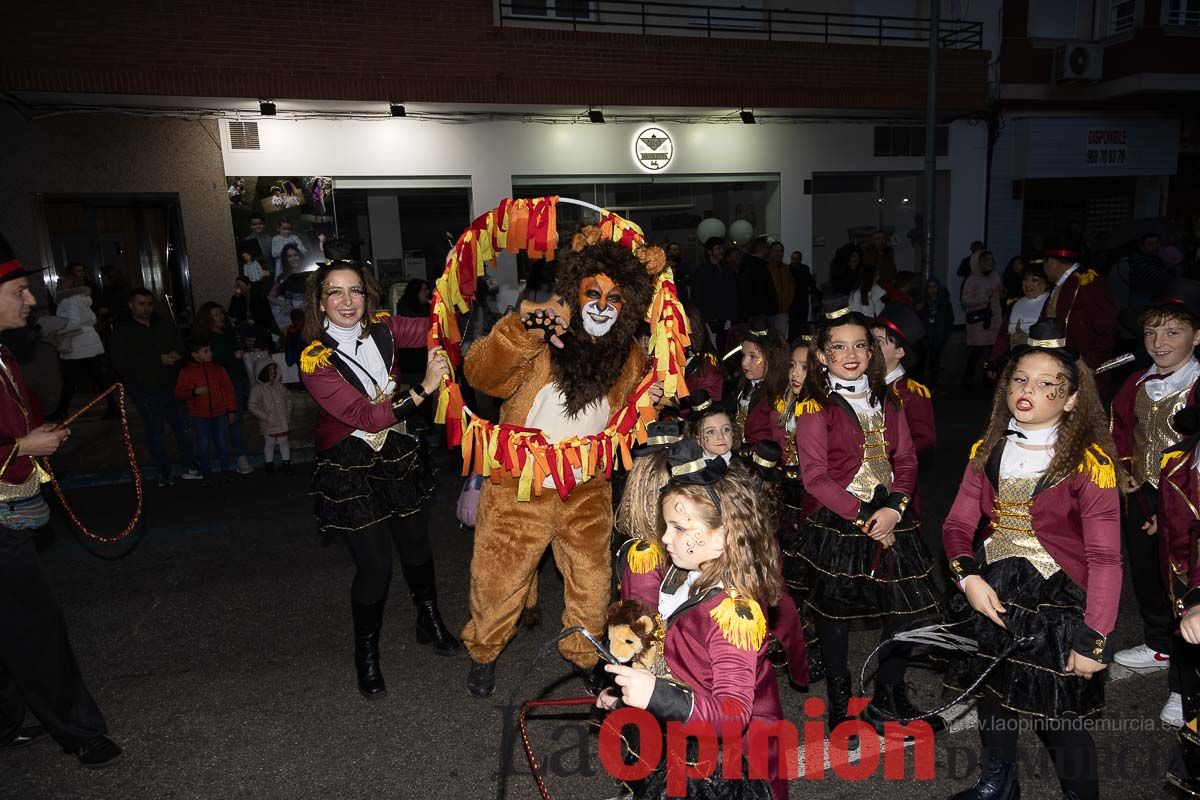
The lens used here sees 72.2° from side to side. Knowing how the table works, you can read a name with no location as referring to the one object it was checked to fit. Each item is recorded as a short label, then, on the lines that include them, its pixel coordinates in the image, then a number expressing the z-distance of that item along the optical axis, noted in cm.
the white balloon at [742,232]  1518
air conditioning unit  1653
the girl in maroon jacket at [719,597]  238
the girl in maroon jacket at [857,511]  352
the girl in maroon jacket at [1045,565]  281
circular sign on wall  1427
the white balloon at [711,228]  1491
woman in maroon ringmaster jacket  381
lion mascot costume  379
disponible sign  1758
